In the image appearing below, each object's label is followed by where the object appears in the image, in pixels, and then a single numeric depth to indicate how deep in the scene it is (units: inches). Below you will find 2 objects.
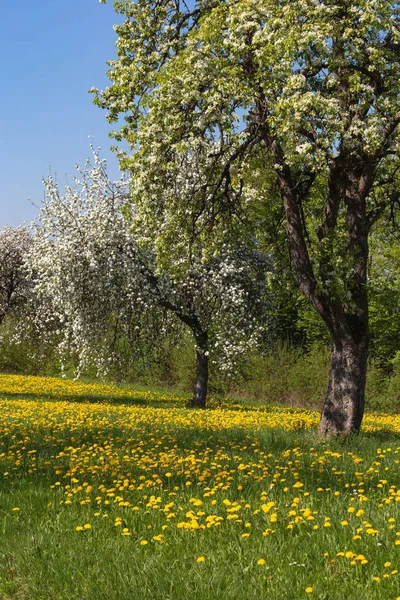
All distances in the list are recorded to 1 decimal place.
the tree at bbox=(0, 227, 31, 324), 1264.8
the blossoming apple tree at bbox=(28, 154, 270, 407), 743.1
